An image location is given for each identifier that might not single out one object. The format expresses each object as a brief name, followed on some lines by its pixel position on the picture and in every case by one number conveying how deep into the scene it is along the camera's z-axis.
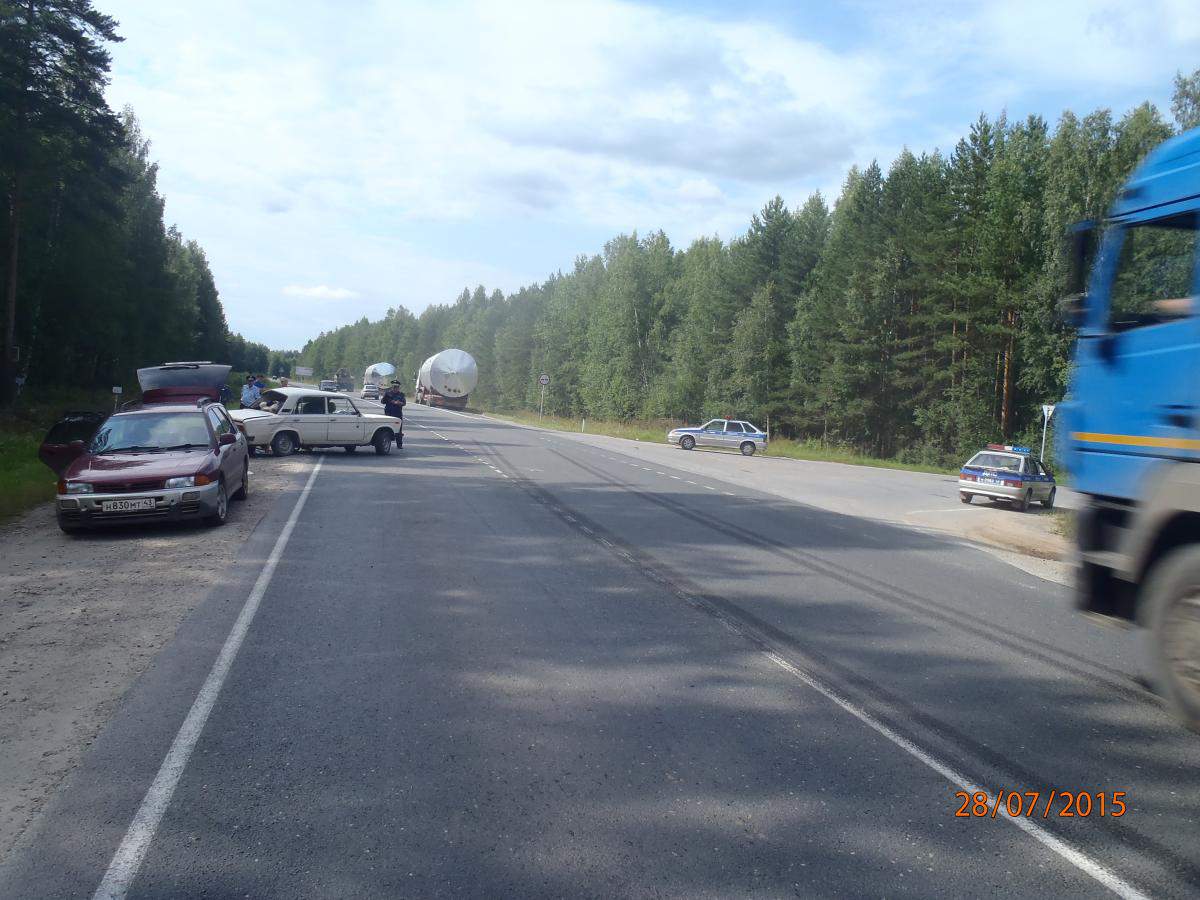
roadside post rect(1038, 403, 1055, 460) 26.79
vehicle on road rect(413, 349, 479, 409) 70.31
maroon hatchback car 10.91
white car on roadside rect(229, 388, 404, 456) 22.83
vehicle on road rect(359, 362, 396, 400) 94.97
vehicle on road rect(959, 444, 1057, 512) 22.28
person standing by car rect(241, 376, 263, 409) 27.06
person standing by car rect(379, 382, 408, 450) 27.91
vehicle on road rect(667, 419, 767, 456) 40.97
